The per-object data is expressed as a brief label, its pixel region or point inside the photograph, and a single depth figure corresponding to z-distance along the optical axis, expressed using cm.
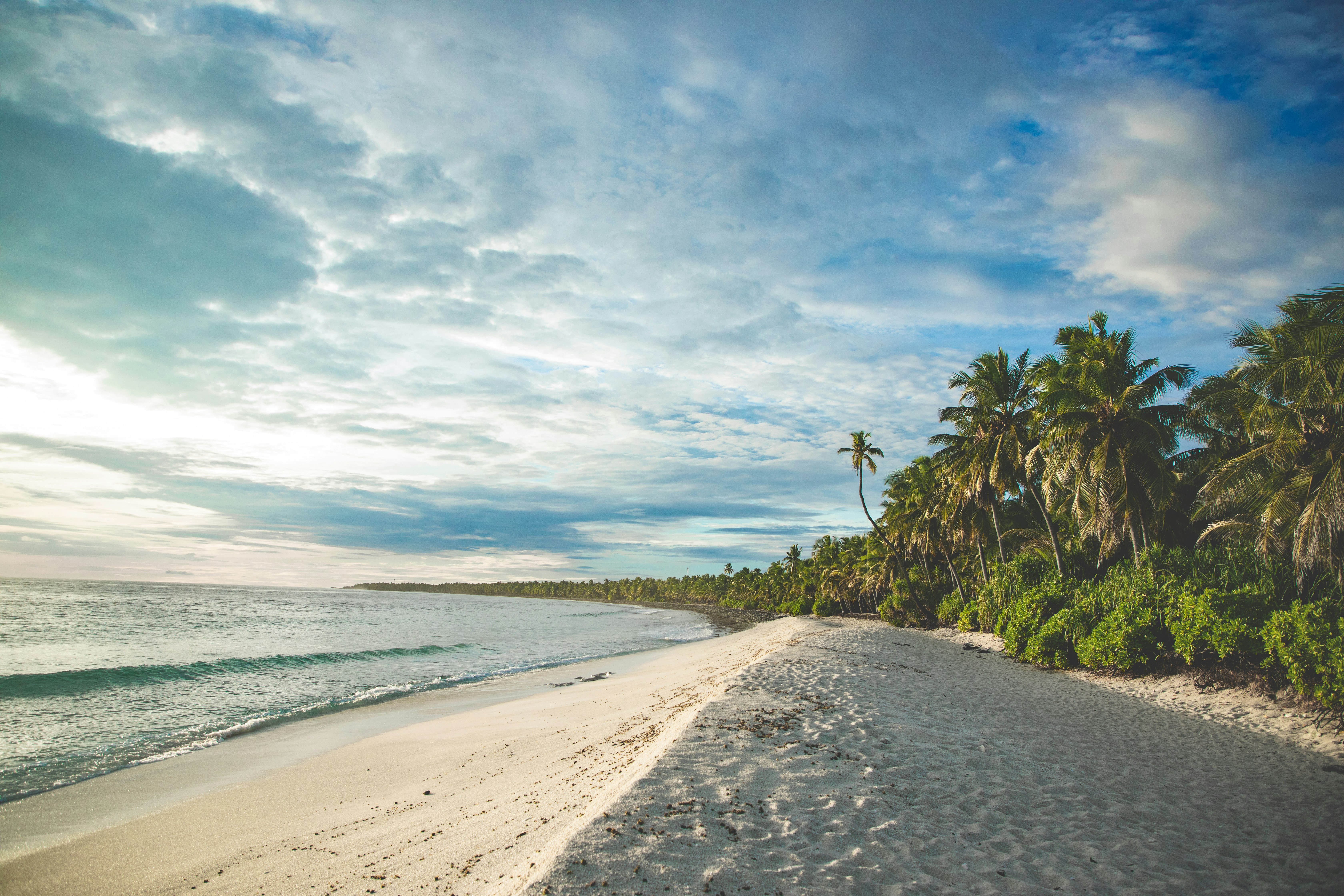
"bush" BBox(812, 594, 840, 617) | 6397
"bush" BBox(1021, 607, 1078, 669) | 1639
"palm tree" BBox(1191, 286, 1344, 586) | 1099
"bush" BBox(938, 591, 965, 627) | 3272
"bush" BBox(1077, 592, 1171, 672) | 1353
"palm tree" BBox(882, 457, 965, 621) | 3512
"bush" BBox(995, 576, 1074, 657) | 1833
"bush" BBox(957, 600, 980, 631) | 2730
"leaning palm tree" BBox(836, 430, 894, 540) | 3600
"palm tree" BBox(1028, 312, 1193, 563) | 1800
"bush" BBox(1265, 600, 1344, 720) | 896
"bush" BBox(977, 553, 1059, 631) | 2302
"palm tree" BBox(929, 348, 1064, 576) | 2431
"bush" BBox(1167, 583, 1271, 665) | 1094
